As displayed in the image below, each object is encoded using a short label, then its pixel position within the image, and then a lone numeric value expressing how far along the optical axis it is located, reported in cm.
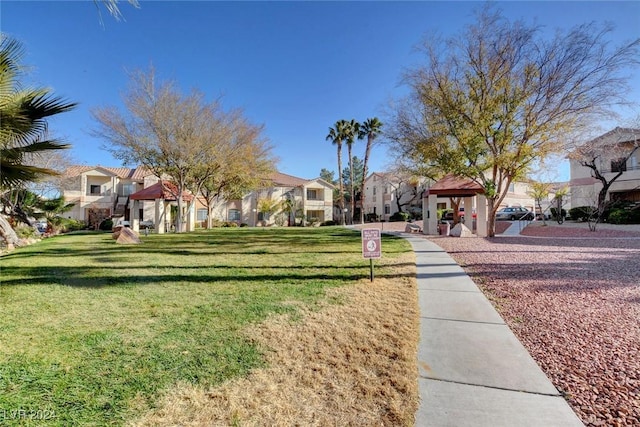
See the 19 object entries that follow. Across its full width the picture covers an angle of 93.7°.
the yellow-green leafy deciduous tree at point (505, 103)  1328
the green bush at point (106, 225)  2868
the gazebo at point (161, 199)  2327
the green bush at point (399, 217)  3894
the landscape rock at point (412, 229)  2169
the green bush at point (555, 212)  2642
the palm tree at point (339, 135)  4091
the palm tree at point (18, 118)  624
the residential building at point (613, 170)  2207
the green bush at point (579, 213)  2370
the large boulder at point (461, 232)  1745
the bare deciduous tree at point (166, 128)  1972
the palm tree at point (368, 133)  3978
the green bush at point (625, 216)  2053
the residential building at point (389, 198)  4378
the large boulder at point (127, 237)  1461
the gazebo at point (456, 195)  1813
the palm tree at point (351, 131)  4081
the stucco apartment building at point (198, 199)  3594
